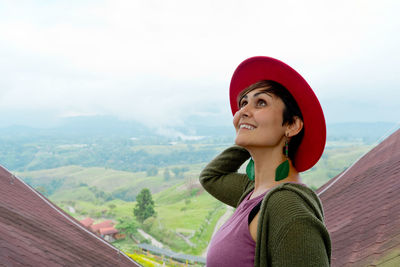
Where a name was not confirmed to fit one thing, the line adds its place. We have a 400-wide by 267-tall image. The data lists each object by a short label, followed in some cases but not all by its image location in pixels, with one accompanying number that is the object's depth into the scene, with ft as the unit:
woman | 3.25
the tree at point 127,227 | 151.74
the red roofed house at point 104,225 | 138.04
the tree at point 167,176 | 346.95
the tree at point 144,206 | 168.69
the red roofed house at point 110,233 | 129.90
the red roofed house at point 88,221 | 126.41
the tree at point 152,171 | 365.20
